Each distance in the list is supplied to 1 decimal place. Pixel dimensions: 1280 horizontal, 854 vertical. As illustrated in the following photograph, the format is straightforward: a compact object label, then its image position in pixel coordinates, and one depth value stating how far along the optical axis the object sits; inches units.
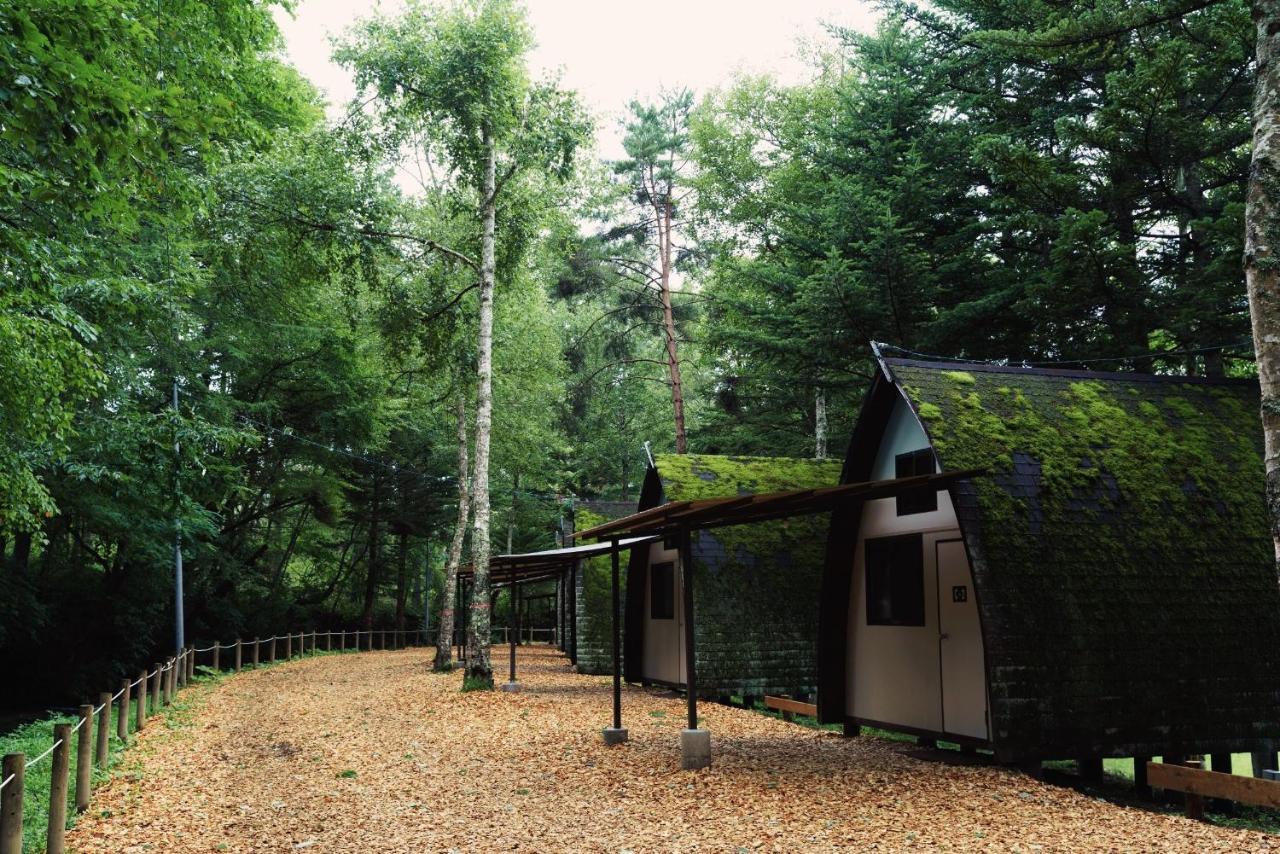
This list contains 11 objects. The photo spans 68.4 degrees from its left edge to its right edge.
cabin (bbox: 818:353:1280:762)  356.5
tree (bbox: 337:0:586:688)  693.9
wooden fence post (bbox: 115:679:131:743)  441.8
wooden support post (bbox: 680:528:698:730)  356.1
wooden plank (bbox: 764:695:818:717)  486.0
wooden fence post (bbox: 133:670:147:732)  498.9
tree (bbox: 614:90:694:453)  1213.7
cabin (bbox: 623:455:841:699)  602.5
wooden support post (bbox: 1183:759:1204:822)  301.6
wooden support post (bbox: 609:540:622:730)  417.1
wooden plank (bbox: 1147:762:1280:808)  276.8
